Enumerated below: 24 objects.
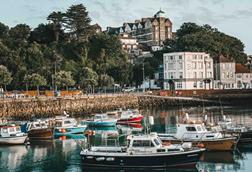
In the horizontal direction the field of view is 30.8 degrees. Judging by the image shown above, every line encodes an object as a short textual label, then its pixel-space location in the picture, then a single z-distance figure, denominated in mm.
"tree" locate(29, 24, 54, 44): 116625
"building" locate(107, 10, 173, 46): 179125
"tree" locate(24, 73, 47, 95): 85438
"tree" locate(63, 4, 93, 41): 121125
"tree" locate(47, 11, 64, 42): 117688
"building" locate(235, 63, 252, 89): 122500
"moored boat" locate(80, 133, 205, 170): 33438
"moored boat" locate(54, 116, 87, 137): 51288
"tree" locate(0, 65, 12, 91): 83388
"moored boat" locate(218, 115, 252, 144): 42062
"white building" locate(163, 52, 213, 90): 110688
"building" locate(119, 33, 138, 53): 163250
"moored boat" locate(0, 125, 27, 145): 45750
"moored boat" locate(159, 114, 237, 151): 39188
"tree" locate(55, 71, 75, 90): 88562
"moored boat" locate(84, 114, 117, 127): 59781
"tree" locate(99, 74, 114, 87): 101506
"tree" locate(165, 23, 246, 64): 122438
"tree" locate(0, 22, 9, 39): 111975
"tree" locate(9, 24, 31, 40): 111750
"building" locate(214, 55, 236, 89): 119500
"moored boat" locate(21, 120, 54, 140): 48875
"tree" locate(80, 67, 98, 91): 95038
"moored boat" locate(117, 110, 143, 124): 64269
